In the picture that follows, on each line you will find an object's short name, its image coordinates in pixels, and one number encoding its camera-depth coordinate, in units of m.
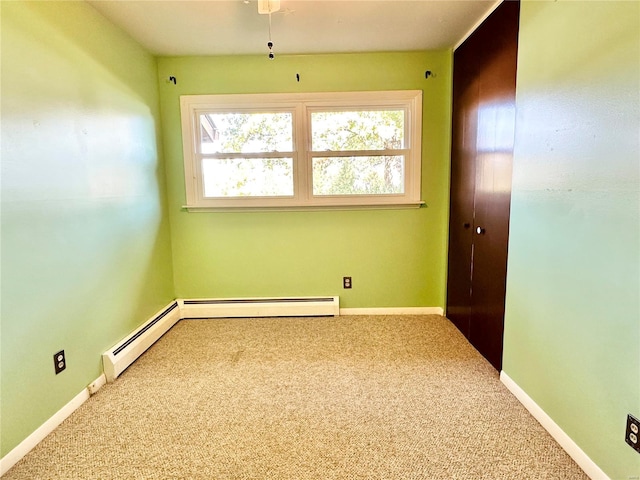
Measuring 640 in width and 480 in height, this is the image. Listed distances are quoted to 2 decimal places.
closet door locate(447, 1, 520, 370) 2.01
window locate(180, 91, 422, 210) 2.96
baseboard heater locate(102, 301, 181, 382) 2.12
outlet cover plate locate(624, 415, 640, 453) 1.18
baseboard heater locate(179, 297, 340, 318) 3.15
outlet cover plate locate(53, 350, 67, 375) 1.74
